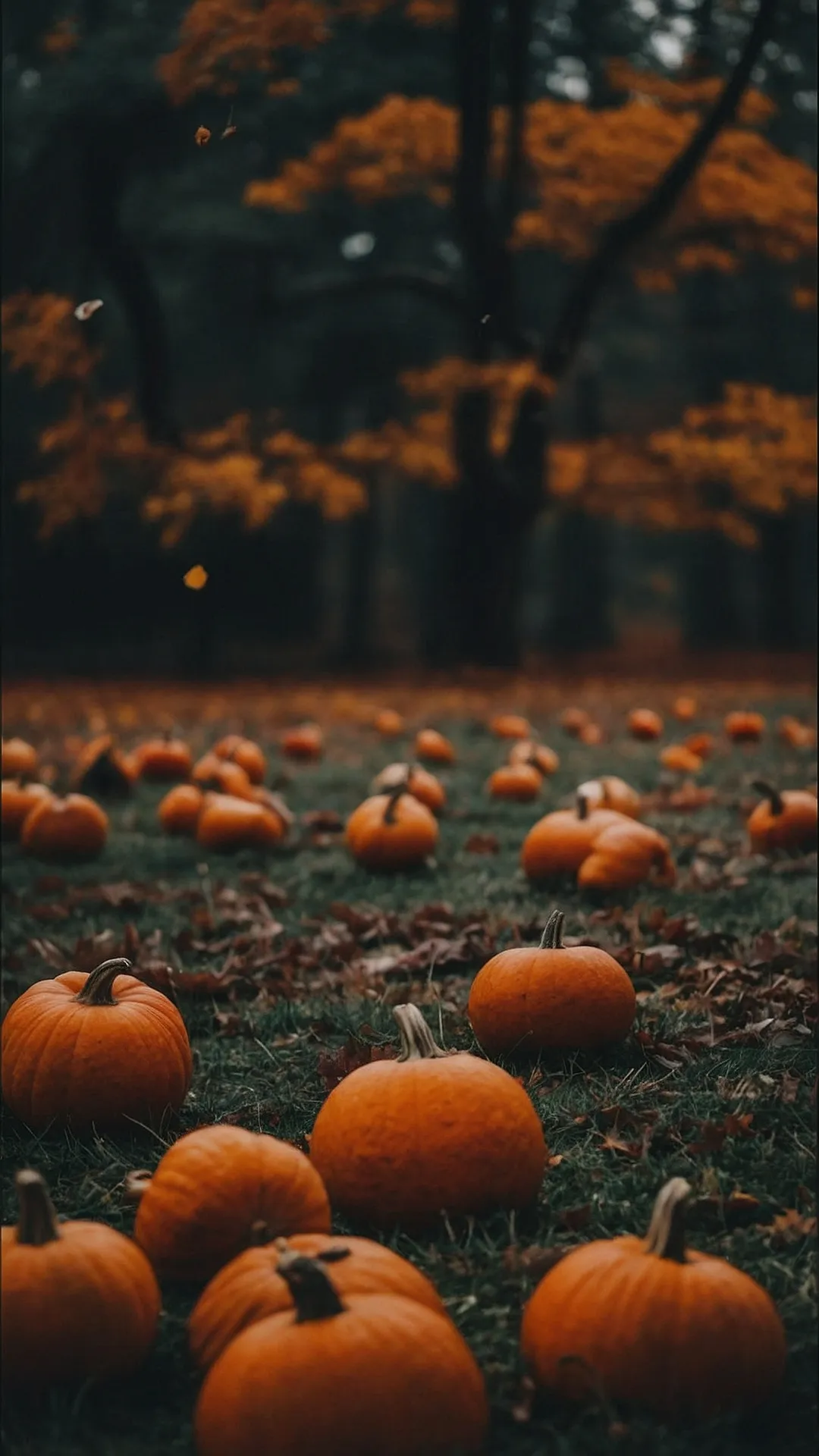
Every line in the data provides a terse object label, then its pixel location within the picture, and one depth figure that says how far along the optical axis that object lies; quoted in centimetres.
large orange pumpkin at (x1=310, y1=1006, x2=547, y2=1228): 235
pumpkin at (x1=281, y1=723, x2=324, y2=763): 861
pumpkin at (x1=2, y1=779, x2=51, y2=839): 595
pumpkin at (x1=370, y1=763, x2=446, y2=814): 637
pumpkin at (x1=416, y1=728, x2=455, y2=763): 823
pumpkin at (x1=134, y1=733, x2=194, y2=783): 757
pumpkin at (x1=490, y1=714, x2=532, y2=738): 903
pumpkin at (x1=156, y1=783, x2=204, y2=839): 621
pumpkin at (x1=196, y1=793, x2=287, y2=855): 580
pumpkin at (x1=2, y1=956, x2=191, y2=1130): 279
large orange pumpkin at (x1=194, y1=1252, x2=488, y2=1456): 166
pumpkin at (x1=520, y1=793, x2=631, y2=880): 484
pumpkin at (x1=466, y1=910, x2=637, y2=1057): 306
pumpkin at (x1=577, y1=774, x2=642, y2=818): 554
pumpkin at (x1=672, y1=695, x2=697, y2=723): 1033
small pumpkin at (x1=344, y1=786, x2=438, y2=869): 535
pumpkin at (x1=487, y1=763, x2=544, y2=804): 693
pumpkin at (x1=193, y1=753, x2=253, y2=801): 638
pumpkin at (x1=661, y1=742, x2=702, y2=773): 765
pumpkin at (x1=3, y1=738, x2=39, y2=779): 668
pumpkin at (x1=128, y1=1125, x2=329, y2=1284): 216
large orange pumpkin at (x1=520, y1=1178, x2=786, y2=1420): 180
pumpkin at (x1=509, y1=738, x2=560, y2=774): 751
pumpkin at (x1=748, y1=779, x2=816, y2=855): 531
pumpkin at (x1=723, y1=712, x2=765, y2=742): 905
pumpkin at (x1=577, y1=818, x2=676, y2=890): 464
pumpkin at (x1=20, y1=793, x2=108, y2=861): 562
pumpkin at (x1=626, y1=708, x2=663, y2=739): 940
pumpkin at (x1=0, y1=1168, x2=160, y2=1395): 186
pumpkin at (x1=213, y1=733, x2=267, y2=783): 703
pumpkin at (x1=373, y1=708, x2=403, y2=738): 977
